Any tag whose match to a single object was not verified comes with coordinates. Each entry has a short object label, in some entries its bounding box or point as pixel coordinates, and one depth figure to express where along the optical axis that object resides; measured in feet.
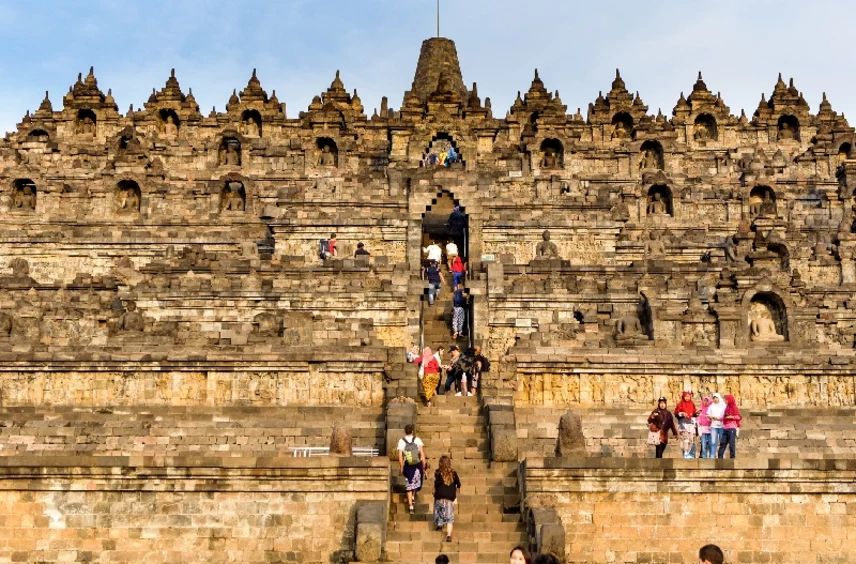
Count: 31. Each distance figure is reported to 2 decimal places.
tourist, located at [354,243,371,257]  113.72
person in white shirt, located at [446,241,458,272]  114.32
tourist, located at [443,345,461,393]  84.58
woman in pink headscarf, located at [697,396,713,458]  72.13
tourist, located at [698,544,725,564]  34.58
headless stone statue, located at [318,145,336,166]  172.76
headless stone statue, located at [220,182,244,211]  151.94
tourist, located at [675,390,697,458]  71.82
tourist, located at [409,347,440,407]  81.46
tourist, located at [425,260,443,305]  104.53
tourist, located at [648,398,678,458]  69.67
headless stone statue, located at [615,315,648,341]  90.73
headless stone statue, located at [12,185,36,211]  156.35
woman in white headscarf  70.79
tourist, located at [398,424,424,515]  63.98
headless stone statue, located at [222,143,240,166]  177.47
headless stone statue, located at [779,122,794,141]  188.75
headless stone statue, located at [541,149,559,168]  169.58
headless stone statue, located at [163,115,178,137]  194.32
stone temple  64.69
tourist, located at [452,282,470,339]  99.60
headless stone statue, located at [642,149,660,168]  174.91
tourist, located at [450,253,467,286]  106.32
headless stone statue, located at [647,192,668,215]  149.28
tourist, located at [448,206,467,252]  127.03
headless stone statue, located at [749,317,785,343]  98.74
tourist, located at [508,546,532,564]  35.65
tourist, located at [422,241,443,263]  110.32
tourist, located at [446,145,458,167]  159.69
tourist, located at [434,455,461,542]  60.85
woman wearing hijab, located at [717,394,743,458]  70.23
